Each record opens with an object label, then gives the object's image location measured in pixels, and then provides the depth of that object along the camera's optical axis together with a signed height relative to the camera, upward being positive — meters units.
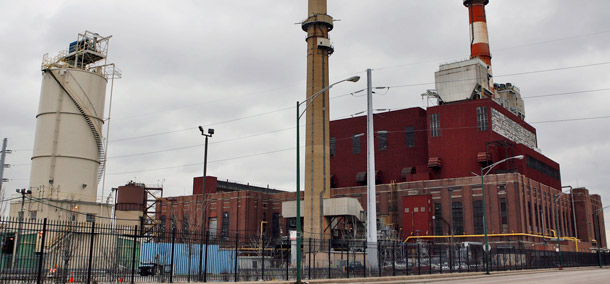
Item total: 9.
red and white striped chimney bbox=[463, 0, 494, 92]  100.31 +40.22
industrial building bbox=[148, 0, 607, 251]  84.81 +12.25
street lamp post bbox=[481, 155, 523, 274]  45.28 -0.43
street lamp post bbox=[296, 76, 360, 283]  26.81 +1.05
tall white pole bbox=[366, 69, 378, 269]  47.78 +4.28
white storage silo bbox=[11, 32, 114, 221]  48.19 +9.22
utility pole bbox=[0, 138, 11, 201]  56.81 +9.30
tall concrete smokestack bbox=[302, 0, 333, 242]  76.06 +16.65
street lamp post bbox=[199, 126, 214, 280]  39.19 +8.02
